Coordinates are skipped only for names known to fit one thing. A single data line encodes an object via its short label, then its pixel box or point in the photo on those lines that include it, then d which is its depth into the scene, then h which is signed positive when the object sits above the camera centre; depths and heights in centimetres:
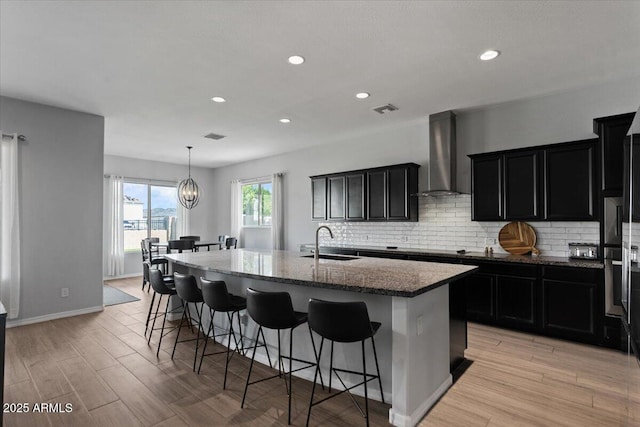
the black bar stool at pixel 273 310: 227 -63
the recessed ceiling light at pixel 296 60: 313 +152
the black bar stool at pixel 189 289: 306 -64
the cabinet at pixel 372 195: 505 +40
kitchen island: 210 -65
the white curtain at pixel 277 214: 733 +11
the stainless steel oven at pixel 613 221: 328 -3
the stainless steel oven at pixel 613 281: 325 -62
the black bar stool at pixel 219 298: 272 -65
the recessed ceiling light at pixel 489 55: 302 +151
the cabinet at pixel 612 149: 323 +68
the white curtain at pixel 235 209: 870 +27
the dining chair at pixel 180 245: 632 -50
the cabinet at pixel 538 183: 358 +41
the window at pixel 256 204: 812 +37
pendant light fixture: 700 +60
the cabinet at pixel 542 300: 338 -91
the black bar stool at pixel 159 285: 349 -69
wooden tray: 415 -25
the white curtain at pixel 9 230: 406 -13
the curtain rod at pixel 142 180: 764 +98
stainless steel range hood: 461 +90
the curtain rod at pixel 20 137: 407 +104
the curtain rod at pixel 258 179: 760 +99
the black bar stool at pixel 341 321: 198 -62
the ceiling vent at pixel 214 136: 593 +151
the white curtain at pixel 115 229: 753 -21
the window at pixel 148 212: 796 +18
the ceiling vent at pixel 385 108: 443 +150
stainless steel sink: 366 -43
